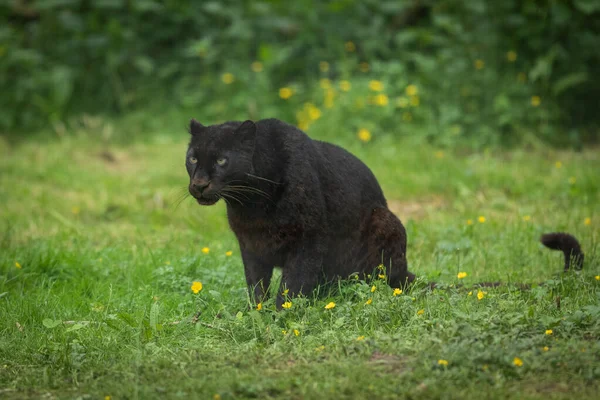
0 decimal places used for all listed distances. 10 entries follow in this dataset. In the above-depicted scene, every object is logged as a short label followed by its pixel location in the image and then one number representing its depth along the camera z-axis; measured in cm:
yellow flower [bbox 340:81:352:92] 1800
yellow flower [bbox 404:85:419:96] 1780
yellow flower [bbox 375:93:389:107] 1756
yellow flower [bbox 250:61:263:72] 1944
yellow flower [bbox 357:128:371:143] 1712
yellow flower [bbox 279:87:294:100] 1903
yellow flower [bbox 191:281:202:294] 877
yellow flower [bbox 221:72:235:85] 1919
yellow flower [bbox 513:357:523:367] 655
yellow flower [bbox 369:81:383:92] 1778
